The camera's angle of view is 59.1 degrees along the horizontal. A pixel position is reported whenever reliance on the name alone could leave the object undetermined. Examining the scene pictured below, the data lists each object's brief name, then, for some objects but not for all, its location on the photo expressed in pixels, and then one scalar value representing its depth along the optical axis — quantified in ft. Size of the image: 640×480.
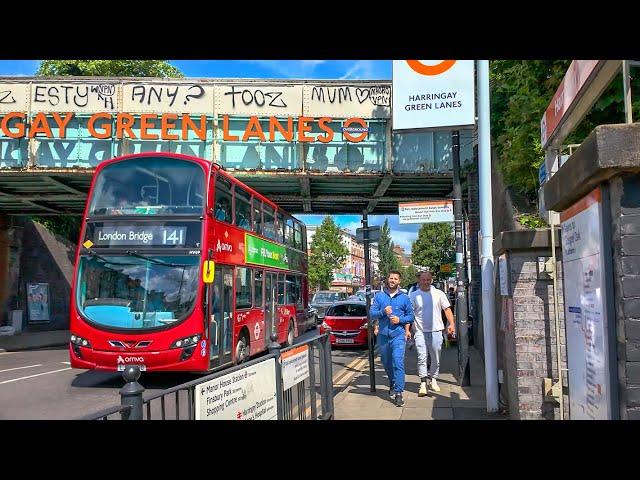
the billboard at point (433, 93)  29.76
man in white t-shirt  29.40
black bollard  10.02
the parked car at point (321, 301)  89.98
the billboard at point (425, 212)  30.68
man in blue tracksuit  26.30
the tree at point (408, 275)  347.15
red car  54.49
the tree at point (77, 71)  91.86
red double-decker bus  31.42
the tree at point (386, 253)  339.57
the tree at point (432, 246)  139.83
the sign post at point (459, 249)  32.35
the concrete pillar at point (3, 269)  76.33
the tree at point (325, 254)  252.21
